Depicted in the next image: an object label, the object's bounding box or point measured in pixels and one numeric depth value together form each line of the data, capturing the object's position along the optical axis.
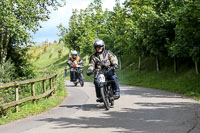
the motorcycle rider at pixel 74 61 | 35.51
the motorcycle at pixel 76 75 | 35.45
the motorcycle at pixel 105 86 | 16.48
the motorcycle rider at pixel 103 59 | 17.10
